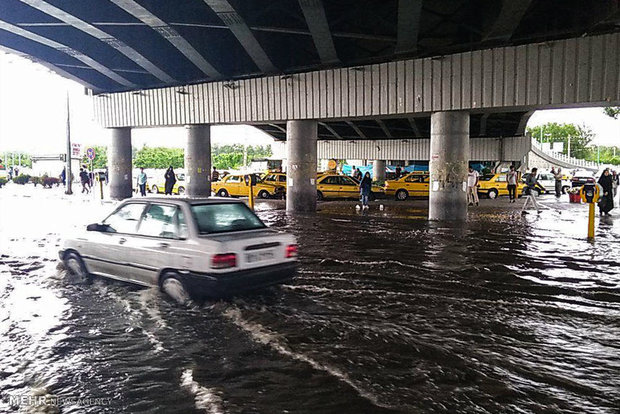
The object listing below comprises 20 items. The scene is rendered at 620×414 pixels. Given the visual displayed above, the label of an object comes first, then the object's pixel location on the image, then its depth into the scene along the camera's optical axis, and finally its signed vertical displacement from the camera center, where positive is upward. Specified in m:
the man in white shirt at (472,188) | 23.32 -0.38
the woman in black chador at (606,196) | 18.47 -0.61
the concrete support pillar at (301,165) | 21.30 +0.65
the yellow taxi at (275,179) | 29.44 +0.08
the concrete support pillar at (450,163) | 17.11 +0.59
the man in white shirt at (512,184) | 25.42 -0.20
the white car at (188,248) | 6.33 -0.91
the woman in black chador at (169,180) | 25.97 +0.02
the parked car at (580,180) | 32.59 +0.00
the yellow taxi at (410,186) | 28.23 -0.33
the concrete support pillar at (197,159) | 24.98 +1.06
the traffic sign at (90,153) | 27.91 +1.53
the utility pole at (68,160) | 31.56 +1.33
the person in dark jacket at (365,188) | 22.34 -0.34
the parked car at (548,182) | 38.62 -0.15
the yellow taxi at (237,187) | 28.28 -0.39
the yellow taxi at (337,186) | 27.23 -0.31
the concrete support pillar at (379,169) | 45.42 +1.02
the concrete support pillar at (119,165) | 27.69 +0.85
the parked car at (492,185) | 30.75 -0.30
